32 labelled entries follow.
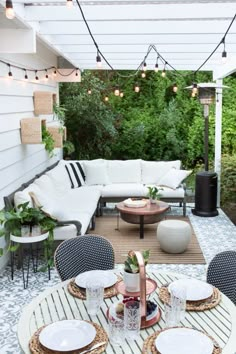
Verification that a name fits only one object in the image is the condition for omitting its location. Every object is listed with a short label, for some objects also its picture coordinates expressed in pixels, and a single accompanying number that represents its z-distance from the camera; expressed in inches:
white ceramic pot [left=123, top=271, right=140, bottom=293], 93.0
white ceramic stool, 223.1
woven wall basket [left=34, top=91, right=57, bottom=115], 270.5
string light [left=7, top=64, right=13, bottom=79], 208.2
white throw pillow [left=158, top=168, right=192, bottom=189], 305.5
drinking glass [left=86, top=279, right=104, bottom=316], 93.4
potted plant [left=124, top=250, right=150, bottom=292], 93.0
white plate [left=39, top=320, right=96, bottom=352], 80.7
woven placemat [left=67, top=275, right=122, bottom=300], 102.7
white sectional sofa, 210.0
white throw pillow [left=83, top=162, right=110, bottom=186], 322.7
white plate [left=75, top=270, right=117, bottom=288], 106.1
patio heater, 291.9
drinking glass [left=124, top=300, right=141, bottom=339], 81.9
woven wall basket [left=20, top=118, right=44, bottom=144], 237.5
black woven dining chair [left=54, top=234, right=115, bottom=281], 123.3
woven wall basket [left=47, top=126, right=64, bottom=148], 294.4
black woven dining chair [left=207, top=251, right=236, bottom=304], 113.7
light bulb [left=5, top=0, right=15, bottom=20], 104.3
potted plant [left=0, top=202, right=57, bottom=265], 185.0
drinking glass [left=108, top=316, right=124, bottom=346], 81.4
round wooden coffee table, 246.8
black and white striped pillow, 318.0
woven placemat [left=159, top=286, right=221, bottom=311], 95.6
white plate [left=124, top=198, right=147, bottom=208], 256.2
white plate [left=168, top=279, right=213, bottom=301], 98.3
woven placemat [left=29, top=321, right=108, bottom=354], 79.2
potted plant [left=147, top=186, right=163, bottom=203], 262.0
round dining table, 82.1
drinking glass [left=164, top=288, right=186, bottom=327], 88.7
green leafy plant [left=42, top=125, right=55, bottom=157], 265.3
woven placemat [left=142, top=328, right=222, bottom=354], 78.6
